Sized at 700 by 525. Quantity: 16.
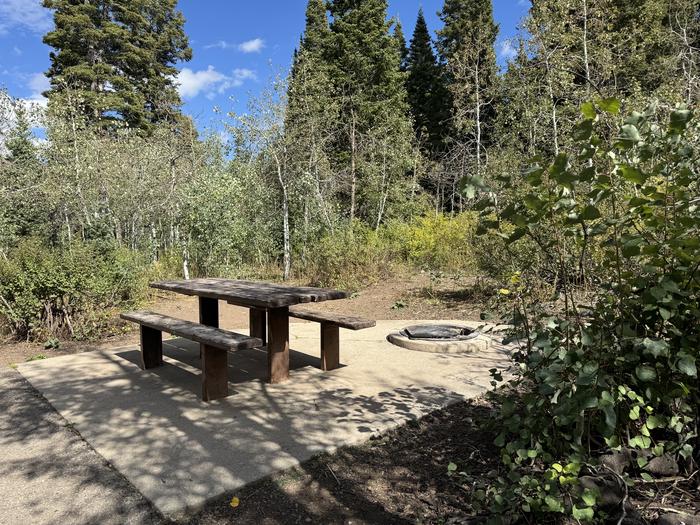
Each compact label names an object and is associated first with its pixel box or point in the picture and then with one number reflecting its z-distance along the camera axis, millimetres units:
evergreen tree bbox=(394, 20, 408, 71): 29784
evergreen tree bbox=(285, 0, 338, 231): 13555
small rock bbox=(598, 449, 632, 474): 1869
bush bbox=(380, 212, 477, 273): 9805
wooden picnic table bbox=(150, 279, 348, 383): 3537
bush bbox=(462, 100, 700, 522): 1577
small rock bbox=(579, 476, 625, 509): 1722
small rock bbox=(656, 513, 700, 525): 1576
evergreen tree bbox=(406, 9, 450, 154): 25781
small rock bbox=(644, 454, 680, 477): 1895
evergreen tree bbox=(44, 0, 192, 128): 23578
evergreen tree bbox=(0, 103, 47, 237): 9969
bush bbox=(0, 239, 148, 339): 5617
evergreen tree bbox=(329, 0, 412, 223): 16922
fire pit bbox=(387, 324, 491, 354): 4902
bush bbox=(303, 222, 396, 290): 10016
